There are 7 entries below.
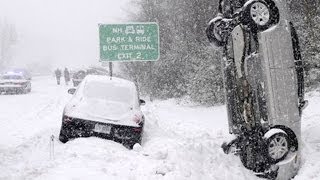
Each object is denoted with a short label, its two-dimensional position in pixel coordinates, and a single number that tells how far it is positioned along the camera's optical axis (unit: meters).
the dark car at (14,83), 29.30
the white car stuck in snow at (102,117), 9.96
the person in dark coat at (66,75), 41.03
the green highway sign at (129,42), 19.00
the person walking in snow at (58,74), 42.66
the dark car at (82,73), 37.30
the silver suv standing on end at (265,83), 8.13
